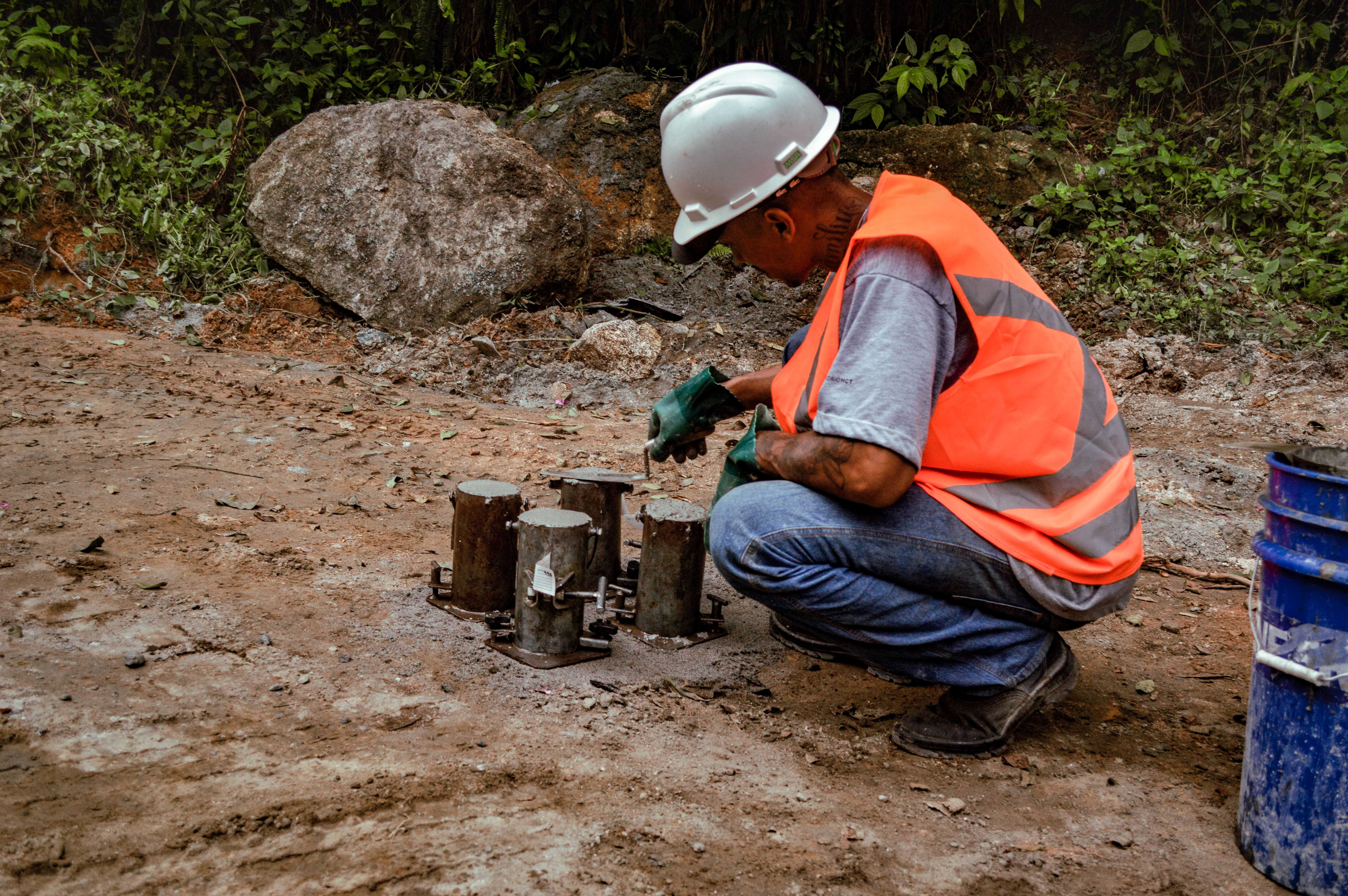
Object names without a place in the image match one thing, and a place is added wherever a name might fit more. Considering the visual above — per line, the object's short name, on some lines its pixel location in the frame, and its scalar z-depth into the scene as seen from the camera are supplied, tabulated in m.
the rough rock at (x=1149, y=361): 5.01
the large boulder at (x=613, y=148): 6.76
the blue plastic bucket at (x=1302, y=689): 1.55
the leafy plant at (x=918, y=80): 6.67
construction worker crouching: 1.85
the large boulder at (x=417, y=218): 5.89
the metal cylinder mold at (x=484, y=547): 2.59
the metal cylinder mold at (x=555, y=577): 2.36
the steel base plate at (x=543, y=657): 2.41
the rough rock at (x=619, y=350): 5.51
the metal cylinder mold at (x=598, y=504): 2.77
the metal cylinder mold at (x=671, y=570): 2.59
